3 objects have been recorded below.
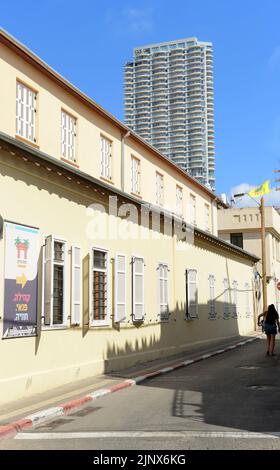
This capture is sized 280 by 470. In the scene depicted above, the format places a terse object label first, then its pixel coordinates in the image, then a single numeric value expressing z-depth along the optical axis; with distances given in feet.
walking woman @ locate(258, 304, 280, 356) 57.41
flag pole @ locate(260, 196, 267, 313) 92.18
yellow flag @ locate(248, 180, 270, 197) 102.73
